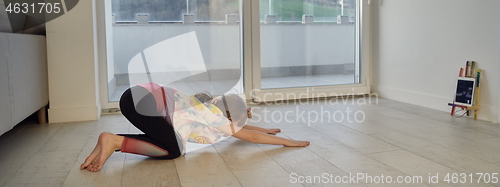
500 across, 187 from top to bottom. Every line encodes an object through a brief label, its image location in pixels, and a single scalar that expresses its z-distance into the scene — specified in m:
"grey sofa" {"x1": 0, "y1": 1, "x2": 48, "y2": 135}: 1.88
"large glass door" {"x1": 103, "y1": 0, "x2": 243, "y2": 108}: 3.19
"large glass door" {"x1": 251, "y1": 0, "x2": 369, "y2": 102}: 3.59
